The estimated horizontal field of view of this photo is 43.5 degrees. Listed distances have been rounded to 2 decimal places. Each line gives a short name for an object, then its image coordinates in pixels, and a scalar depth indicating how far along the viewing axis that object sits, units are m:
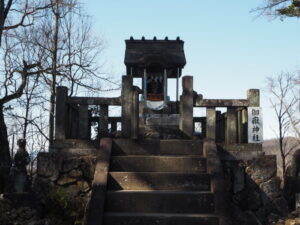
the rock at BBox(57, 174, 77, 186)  6.59
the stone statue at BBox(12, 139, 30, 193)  6.46
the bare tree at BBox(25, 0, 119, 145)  15.02
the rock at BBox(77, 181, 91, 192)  6.56
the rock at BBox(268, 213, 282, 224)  6.38
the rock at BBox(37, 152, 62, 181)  6.61
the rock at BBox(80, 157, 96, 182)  6.61
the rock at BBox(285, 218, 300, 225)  5.82
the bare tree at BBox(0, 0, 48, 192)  12.27
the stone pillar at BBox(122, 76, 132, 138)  7.11
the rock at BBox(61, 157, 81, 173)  6.64
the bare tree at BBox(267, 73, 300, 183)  24.56
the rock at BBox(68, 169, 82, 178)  6.61
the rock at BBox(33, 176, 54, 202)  6.53
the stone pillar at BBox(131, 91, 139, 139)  6.87
